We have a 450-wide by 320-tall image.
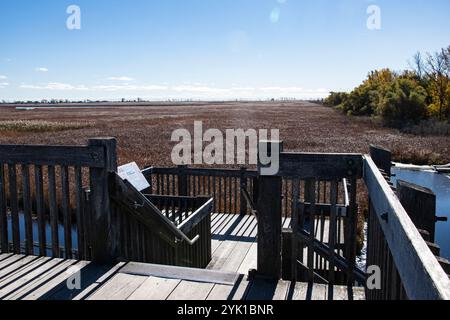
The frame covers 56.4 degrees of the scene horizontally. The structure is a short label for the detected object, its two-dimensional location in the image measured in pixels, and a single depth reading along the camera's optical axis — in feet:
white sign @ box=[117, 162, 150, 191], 16.87
